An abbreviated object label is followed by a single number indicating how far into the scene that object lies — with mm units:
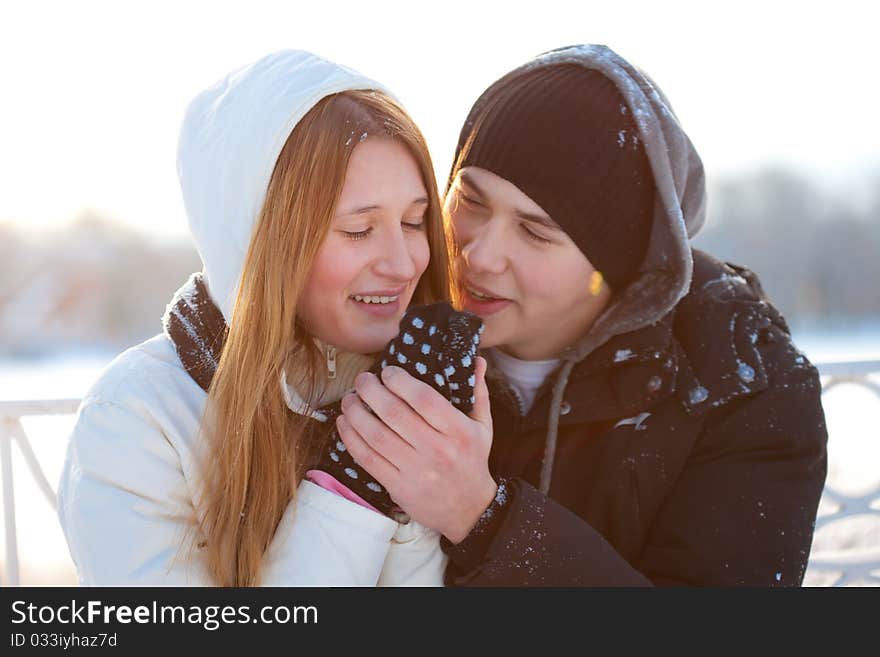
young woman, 1385
